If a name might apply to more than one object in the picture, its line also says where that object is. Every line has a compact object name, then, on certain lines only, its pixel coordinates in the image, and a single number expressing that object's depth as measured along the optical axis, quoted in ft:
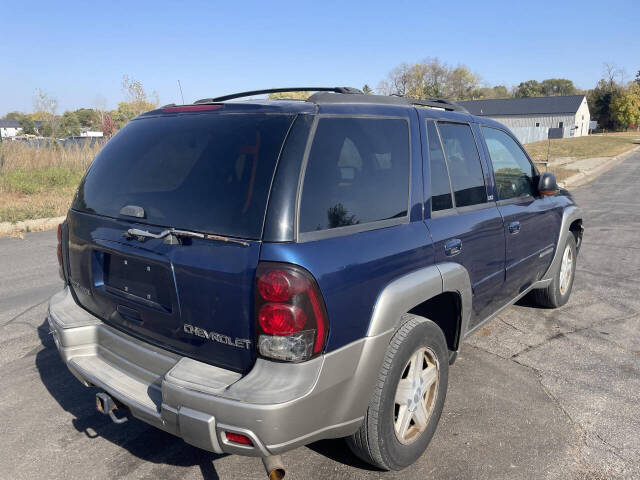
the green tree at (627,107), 268.82
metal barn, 257.34
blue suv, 6.74
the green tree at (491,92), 337.39
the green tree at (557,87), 395.96
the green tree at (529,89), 382.42
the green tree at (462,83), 323.16
